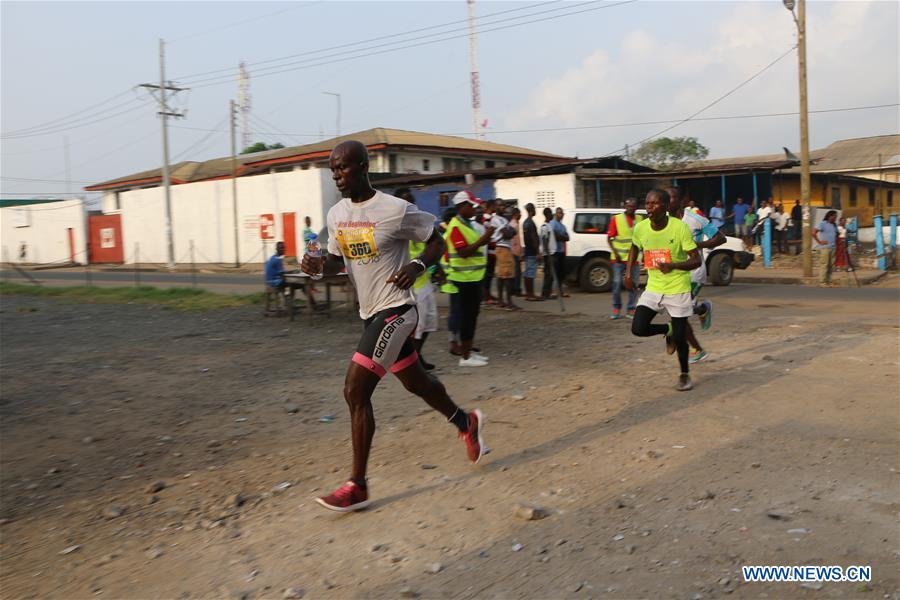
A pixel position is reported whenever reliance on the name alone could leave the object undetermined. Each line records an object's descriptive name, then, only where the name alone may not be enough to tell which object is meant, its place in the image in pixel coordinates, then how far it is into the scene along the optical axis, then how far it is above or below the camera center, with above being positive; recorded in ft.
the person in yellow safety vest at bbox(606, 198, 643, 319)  36.60 +0.08
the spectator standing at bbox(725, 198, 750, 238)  80.33 +2.95
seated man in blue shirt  41.06 -0.77
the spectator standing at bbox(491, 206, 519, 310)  42.81 -0.43
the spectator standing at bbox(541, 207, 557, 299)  46.50 +0.56
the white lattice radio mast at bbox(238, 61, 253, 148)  172.45 +38.52
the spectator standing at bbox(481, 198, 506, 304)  38.81 +0.52
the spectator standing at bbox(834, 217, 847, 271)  58.29 -0.93
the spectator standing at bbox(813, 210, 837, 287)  52.13 +0.11
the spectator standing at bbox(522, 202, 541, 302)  47.55 +0.04
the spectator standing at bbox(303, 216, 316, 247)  44.89 +1.43
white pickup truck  52.70 -0.08
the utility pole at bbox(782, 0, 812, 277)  58.44 +8.03
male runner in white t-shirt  13.55 -0.32
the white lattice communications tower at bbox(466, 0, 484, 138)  157.79 +35.09
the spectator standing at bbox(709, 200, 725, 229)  73.67 +2.89
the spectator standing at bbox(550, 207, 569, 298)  47.21 +0.53
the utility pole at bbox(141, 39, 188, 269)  112.16 +23.08
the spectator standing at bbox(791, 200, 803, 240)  86.79 +2.52
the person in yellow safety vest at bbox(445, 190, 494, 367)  25.23 -0.39
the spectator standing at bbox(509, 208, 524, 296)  46.91 +0.19
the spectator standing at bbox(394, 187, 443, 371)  24.56 -1.64
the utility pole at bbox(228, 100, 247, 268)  108.38 +11.30
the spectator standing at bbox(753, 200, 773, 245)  74.85 +2.57
